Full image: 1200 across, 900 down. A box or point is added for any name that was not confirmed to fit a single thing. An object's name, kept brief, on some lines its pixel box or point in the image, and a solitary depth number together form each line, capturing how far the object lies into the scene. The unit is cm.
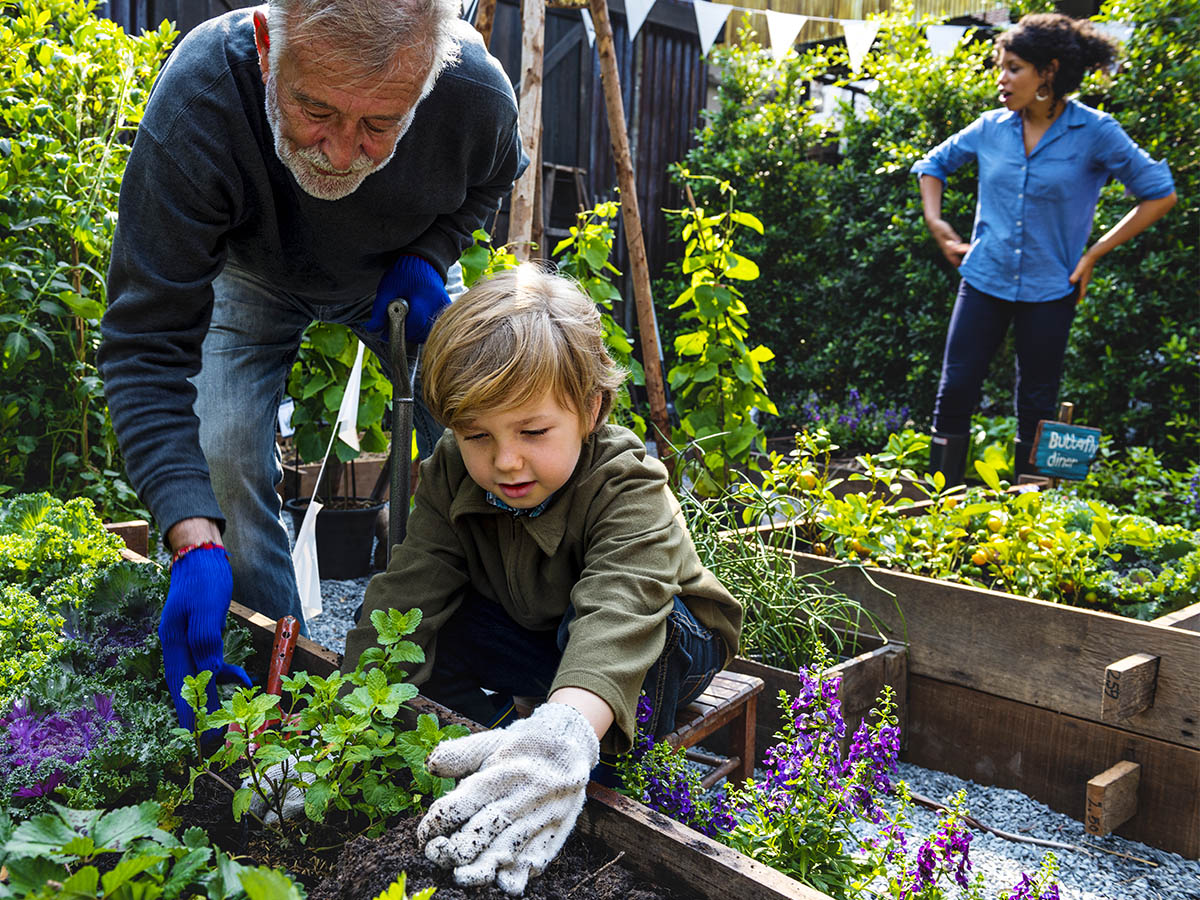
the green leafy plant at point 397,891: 74
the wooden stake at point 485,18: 284
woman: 375
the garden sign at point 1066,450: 310
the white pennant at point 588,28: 657
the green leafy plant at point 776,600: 228
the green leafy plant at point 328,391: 334
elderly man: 144
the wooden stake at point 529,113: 293
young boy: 110
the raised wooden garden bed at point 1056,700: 187
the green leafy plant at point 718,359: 323
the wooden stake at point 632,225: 305
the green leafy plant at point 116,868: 77
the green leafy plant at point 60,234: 267
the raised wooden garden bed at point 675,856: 96
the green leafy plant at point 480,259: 278
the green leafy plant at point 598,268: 306
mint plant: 110
